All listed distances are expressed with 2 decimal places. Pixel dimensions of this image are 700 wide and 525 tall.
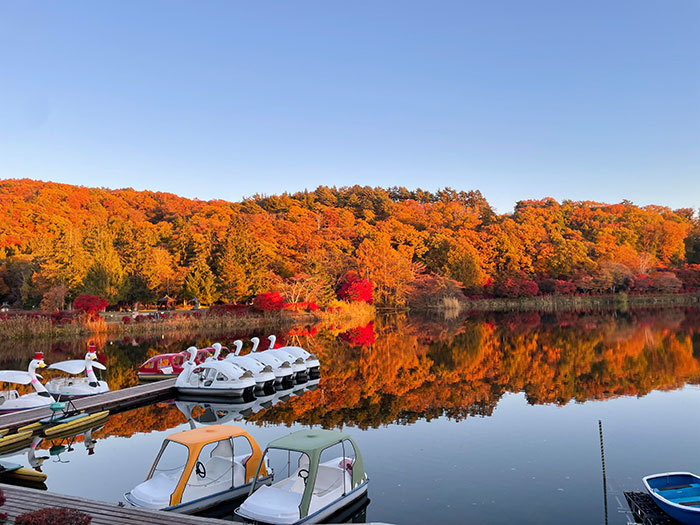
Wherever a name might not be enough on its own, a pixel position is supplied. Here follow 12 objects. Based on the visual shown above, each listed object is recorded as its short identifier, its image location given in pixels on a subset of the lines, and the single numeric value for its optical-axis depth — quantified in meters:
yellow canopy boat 6.82
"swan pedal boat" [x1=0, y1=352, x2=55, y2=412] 12.05
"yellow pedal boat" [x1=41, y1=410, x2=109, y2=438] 11.23
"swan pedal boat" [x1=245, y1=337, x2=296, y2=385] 16.86
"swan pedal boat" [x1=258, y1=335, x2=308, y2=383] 17.64
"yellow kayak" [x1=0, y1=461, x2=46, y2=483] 8.39
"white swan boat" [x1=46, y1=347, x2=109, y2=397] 14.01
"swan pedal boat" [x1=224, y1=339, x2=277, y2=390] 15.88
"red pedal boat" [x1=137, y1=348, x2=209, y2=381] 17.69
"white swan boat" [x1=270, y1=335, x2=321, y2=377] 18.27
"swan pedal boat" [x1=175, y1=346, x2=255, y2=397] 15.02
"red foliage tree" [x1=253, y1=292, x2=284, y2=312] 37.11
